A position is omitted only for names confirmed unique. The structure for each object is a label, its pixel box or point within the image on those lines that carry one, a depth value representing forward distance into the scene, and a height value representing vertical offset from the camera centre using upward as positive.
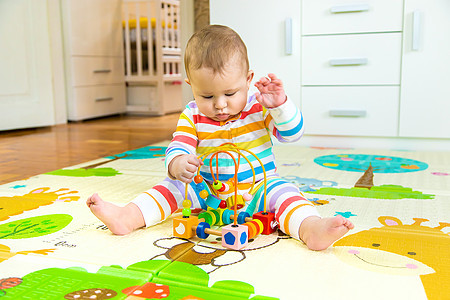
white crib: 3.71 +0.21
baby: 0.86 -0.13
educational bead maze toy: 0.83 -0.27
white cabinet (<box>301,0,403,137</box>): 1.90 +0.06
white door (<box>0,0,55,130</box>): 2.70 +0.11
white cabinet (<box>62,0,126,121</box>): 3.22 +0.18
